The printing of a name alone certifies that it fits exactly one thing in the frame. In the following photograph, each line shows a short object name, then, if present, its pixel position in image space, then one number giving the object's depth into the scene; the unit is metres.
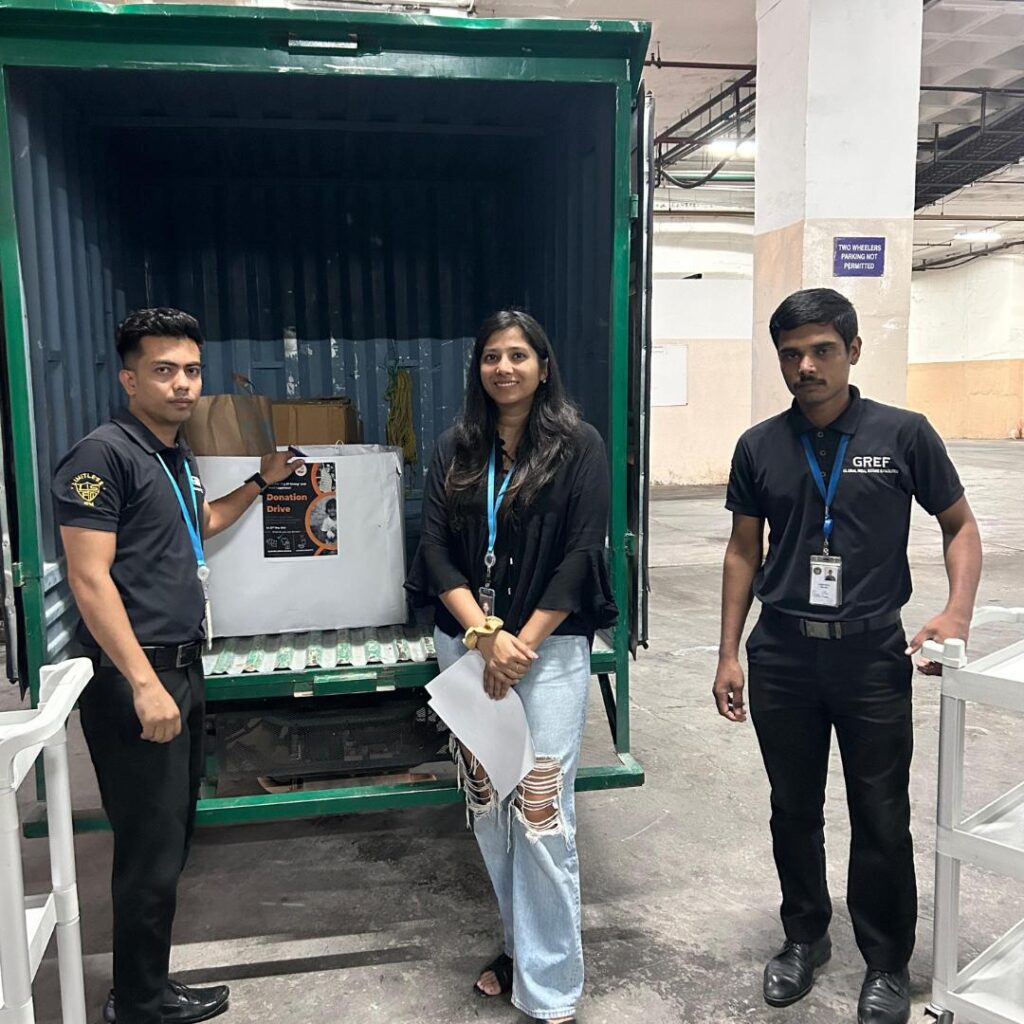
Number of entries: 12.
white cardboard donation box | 2.56
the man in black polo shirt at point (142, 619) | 1.93
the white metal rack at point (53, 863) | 1.29
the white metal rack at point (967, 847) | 1.69
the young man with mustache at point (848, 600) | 2.14
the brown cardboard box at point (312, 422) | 3.37
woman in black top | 2.09
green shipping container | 2.21
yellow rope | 4.03
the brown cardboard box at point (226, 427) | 2.75
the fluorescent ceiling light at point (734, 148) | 11.61
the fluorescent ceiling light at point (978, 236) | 18.88
